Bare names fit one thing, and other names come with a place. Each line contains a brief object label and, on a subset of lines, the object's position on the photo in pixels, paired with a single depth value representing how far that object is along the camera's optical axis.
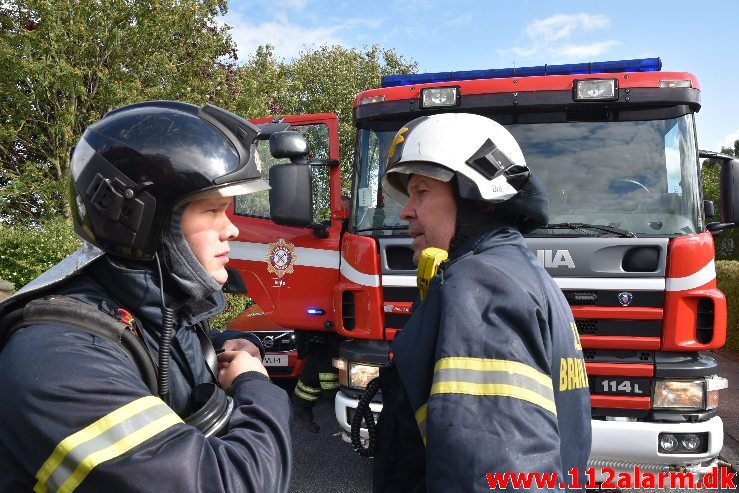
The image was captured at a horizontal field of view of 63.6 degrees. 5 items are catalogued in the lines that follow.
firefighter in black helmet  1.11
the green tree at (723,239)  15.30
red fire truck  3.69
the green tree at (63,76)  8.48
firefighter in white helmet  1.32
